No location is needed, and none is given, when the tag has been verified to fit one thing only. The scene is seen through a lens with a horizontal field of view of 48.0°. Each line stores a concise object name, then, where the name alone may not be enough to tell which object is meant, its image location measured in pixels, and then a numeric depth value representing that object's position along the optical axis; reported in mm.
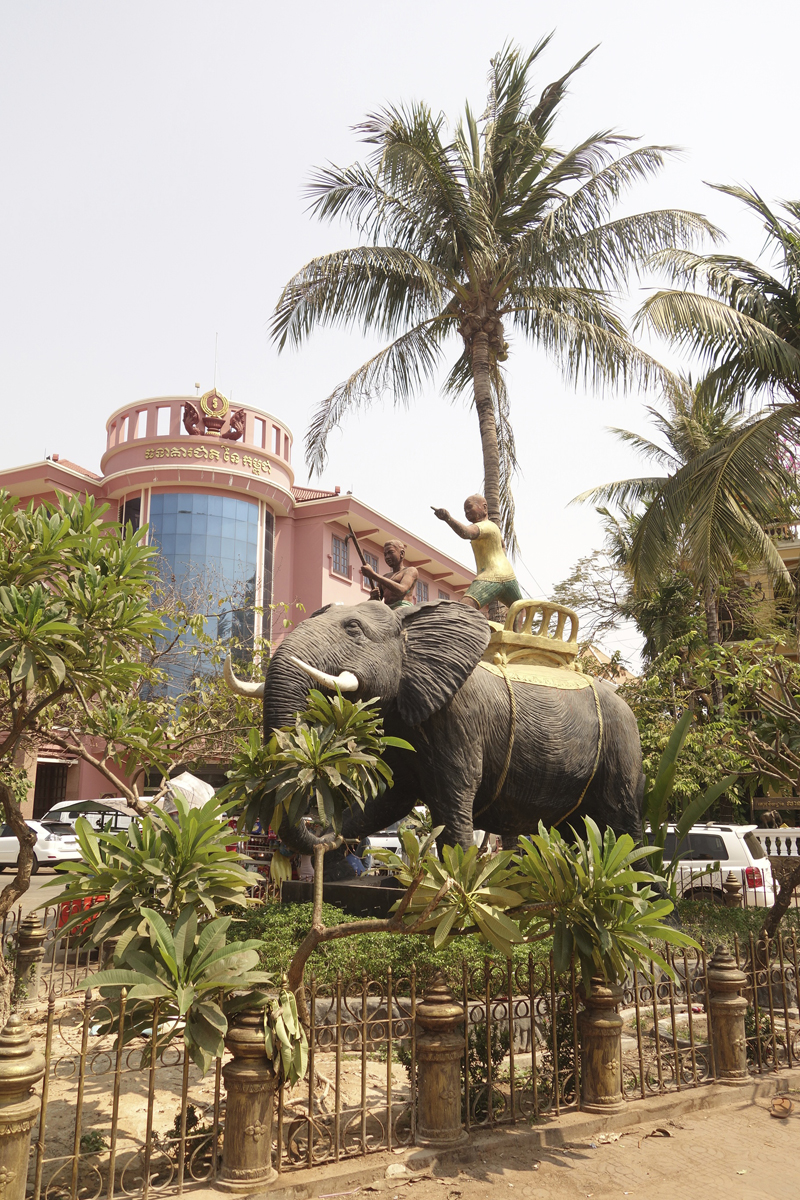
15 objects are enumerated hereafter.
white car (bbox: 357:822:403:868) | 18484
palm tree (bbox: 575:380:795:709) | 11062
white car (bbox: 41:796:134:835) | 17422
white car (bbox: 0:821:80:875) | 16672
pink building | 22875
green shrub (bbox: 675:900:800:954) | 7703
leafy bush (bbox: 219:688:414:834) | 3932
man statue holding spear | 6906
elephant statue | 5578
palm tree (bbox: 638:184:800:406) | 11086
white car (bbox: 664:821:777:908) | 11648
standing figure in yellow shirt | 6973
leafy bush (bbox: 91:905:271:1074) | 3223
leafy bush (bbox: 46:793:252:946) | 3520
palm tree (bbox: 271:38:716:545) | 11539
